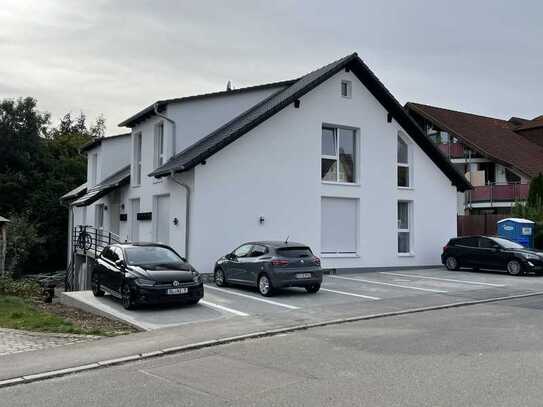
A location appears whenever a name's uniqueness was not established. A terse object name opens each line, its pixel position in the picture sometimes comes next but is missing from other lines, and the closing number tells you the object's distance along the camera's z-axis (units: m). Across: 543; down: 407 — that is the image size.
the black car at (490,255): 20.48
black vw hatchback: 12.47
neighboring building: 37.91
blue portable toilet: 24.56
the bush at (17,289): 19.45
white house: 19.12
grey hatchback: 14.51
